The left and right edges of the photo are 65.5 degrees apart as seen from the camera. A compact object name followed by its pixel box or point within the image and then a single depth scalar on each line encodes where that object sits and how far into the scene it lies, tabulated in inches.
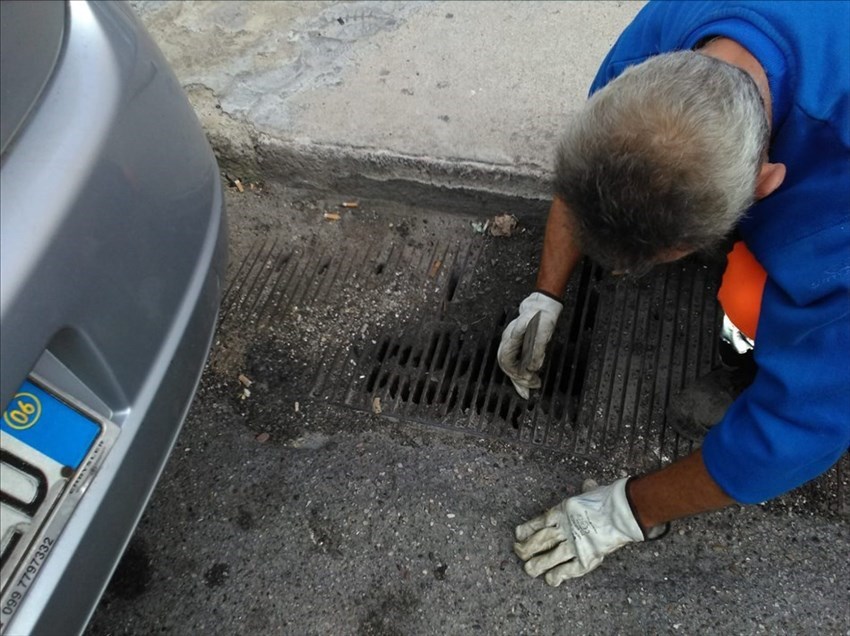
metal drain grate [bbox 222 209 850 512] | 78.1
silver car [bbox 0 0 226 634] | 38.8
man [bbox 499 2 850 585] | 47.6
